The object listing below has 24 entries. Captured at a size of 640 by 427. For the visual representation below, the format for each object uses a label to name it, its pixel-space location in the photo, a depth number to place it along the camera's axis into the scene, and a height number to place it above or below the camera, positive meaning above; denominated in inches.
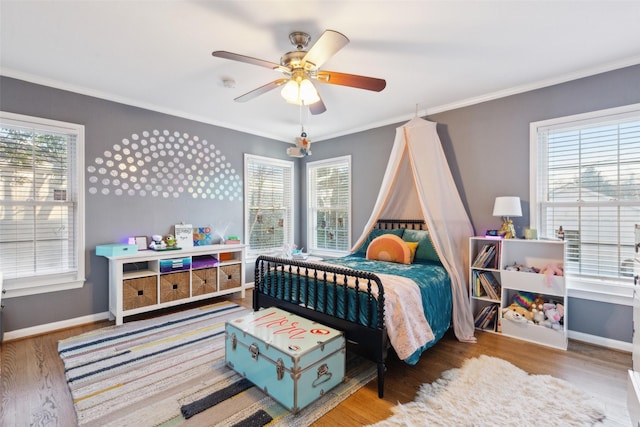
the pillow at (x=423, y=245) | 136.1 -15.4
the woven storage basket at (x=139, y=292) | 131.1 -36.8
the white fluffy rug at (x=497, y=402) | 72.4 -50.3
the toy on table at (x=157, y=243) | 147.1 -16.0
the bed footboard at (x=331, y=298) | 83.9 -29.2
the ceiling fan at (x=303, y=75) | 81.8 +41.1
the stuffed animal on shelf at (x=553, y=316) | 111.7 -38.7
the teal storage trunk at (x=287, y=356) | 75.0 -39.4
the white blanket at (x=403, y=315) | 86.0 -31.1
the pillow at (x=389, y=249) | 135.4 -17.6
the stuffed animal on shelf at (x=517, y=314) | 117.3 -40.4
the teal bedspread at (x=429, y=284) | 102.7 -26.5
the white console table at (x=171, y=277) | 131.3 -32.5
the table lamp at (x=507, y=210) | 121.0 +1.1
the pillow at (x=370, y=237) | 158.2 -13.4
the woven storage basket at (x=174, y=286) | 141.6 -36.6
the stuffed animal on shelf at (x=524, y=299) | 121.4 -35.4
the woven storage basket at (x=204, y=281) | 152.6 -36.6
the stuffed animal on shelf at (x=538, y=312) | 115.6 -38.7
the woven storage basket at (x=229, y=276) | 163.6 -36.6
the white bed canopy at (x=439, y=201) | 122.7 +5.0
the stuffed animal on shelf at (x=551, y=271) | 112.8 -22.4
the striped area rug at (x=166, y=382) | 74.3 -50.9
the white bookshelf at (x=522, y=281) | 112.0 -27.1
